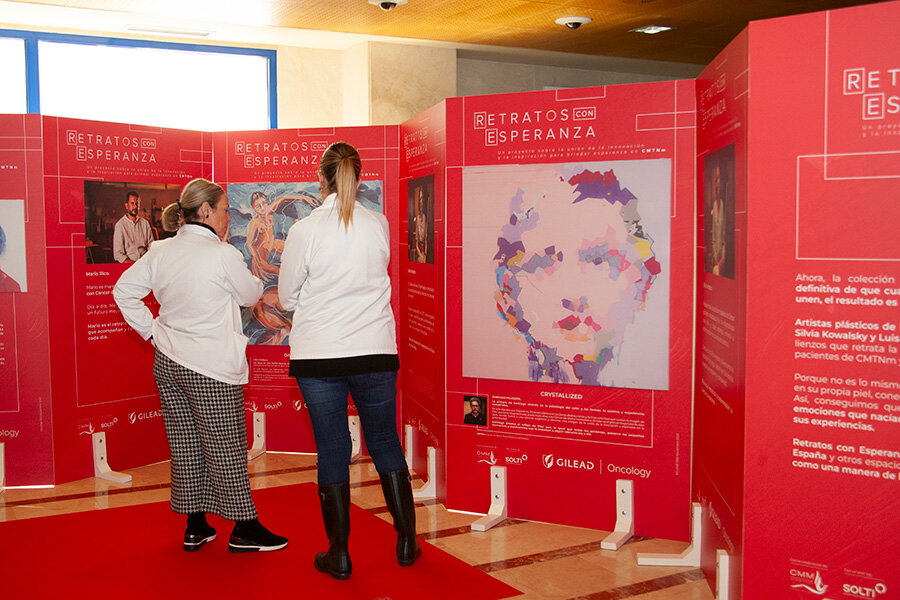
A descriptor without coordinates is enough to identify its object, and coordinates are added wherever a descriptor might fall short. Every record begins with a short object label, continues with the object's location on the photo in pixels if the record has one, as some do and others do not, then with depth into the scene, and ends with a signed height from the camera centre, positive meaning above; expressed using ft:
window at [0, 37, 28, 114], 20.93 +4.68
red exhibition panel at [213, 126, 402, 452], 16.62 +1.06
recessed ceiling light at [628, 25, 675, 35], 21.56 +5.98
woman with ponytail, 10.08 -0.97
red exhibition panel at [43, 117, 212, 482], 15.31 -0.51
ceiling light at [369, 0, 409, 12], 18.33 +5.70
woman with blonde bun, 10.86 -1.23
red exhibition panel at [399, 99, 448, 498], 13.88 -0.42
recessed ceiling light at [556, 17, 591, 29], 20.42 +5.88
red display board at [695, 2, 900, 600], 8.00 -0.57
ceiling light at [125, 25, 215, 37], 21.11 +5.91
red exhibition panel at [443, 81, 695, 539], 11.91 -0.70
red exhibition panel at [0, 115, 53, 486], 14.98 -0.82
